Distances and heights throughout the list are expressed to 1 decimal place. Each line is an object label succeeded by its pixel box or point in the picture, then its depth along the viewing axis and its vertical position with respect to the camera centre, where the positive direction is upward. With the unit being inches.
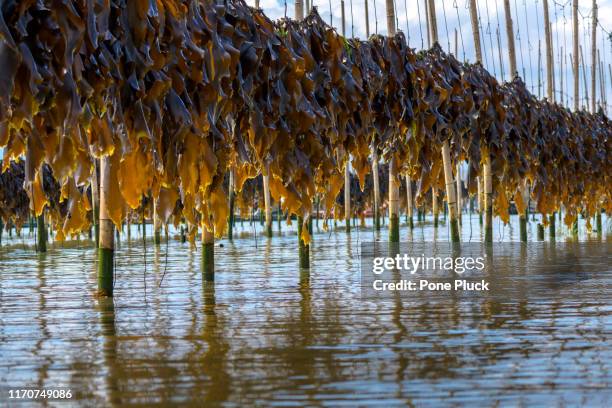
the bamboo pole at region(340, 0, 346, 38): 1411.9 +348.4
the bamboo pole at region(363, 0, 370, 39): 1412.4 +323.1
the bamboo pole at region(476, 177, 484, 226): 964.6 +25.2
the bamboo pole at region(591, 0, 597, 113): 1043.3 +204.1
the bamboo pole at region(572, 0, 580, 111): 965.2 +176.7
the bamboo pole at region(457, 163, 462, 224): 1070.1 +33.8
